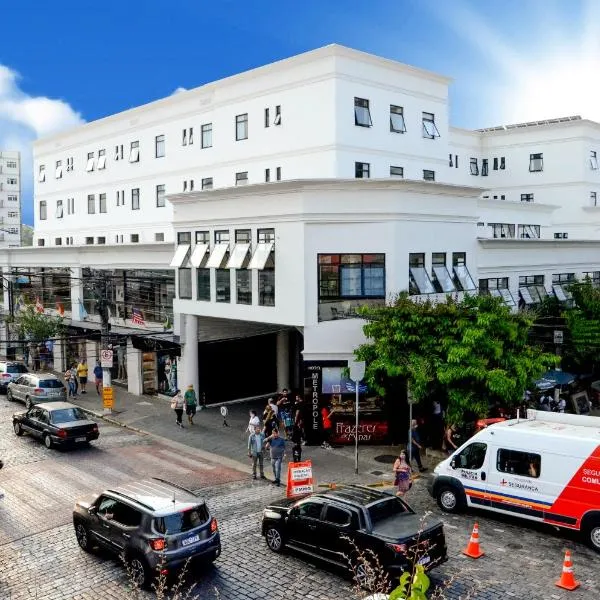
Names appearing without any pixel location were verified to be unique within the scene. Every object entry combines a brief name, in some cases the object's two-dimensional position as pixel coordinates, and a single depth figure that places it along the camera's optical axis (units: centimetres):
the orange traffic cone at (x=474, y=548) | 1413
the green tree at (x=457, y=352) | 2020
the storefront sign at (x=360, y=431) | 2362
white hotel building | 2398
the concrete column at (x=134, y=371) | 3312
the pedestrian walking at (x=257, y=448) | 2003
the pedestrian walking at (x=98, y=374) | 3547
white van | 1445
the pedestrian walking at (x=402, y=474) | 1758
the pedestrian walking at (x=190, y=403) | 2708
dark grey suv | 1266
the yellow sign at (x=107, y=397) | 2989
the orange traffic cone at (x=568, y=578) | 1270
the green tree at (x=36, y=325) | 3709
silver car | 2992
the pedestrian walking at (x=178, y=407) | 2684
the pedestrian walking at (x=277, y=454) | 1947
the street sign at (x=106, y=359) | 2998
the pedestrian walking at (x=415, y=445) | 2061
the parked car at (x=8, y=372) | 3456
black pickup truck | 1227
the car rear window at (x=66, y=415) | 2366
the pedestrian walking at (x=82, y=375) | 3450
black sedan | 2303
